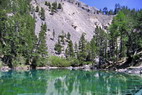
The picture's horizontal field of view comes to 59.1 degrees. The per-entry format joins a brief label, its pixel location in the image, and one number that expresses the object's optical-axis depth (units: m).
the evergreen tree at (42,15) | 83.38
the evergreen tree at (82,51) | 60.01
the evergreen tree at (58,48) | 68.67
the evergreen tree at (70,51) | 63.18
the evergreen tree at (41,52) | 53.01
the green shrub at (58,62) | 58.08
